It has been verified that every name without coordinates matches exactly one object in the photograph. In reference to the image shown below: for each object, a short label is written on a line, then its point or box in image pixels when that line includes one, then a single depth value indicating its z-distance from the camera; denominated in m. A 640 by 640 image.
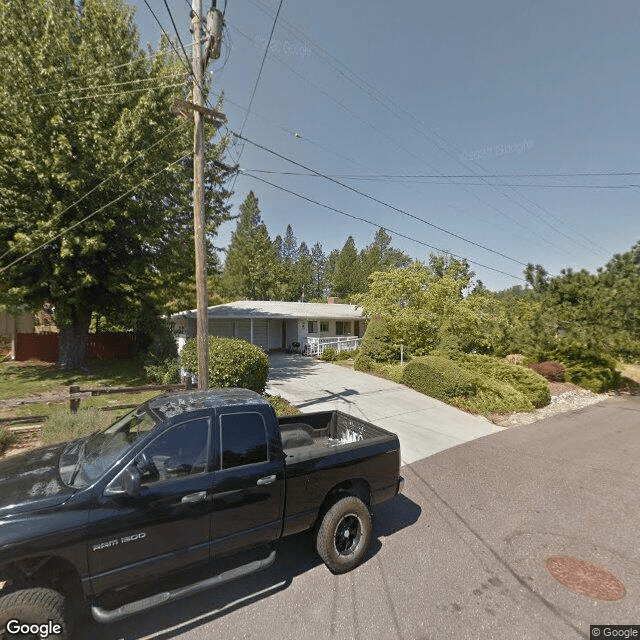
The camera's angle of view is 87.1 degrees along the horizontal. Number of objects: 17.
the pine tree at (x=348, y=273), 55.56
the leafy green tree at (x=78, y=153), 10.39
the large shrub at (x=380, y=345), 17.27
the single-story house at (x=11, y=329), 16.78
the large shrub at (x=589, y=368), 15.05
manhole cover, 3.46
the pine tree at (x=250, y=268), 43.24
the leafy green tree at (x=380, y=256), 56.03
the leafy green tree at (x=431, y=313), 17.16
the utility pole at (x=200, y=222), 6.97
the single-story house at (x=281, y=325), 21.23
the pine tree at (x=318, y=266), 66.31
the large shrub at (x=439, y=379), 11.23
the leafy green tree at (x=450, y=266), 26.84
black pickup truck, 2.51
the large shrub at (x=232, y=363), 8.62
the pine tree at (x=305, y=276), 53.44
